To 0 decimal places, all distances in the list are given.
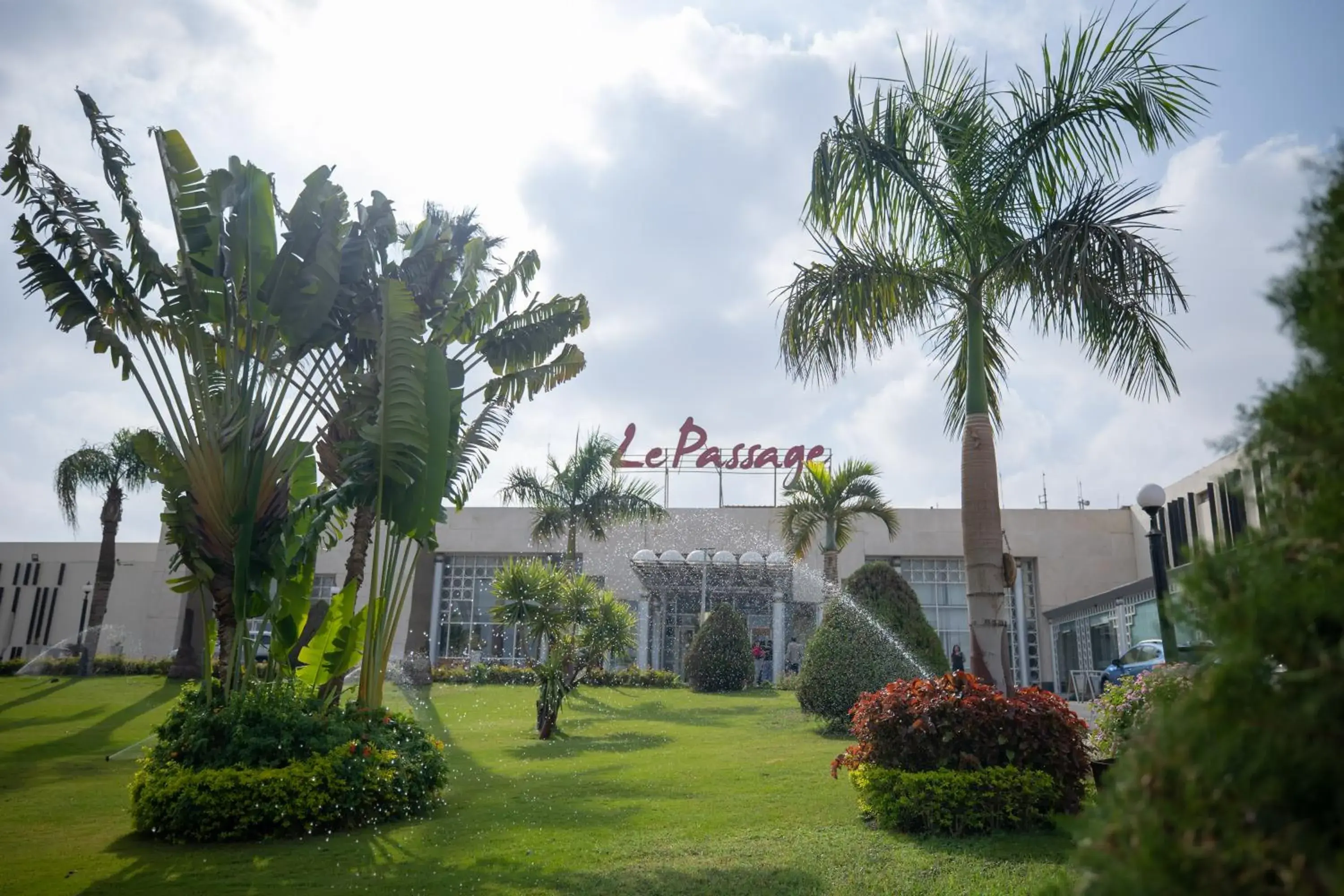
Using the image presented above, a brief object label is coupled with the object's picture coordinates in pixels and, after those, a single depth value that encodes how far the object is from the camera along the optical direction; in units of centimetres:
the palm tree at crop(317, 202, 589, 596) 1197
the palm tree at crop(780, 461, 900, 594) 2622
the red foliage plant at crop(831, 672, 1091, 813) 782
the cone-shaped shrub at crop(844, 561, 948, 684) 1498
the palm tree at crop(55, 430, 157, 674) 3114
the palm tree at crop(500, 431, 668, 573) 2970
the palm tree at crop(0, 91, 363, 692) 984
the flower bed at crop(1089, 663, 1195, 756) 755
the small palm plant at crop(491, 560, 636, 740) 2056
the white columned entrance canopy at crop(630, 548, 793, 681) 2908
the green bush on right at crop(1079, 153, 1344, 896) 160
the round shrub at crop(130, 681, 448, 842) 834
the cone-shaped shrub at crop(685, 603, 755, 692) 2634
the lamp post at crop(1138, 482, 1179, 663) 956
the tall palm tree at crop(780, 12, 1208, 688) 853
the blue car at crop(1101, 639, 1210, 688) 1948
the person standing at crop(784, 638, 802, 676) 3284
